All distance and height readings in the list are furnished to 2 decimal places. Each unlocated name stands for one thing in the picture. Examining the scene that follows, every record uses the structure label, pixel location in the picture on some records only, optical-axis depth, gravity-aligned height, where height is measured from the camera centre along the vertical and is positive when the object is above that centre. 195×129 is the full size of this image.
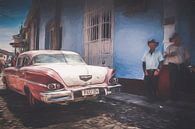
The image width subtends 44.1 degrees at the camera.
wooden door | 7.96 +1.14
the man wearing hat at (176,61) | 5.44 +0.10
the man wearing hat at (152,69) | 5.80 -0.10
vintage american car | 4.29 -0.27
